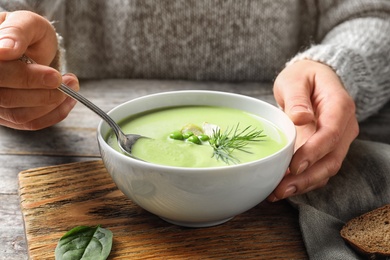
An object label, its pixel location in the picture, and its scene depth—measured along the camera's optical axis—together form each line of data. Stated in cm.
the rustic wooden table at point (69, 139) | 108
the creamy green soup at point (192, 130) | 96
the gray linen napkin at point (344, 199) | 100
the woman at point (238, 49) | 123
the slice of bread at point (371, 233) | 98
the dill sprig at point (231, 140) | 96
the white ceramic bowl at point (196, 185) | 89
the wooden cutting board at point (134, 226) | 97
